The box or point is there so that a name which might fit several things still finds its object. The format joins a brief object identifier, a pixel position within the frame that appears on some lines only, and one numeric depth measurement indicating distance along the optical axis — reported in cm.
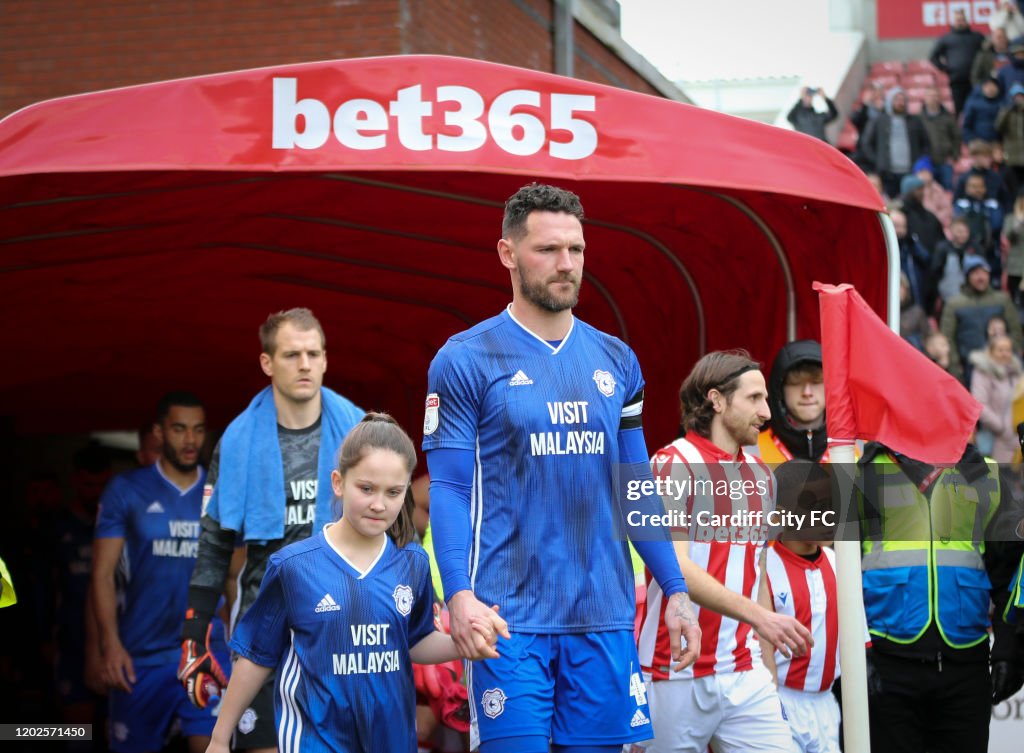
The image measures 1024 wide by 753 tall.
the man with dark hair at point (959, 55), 4384
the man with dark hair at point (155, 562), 1703
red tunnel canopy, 1398
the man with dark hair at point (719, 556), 1170
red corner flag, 1198
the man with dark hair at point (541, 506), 923
